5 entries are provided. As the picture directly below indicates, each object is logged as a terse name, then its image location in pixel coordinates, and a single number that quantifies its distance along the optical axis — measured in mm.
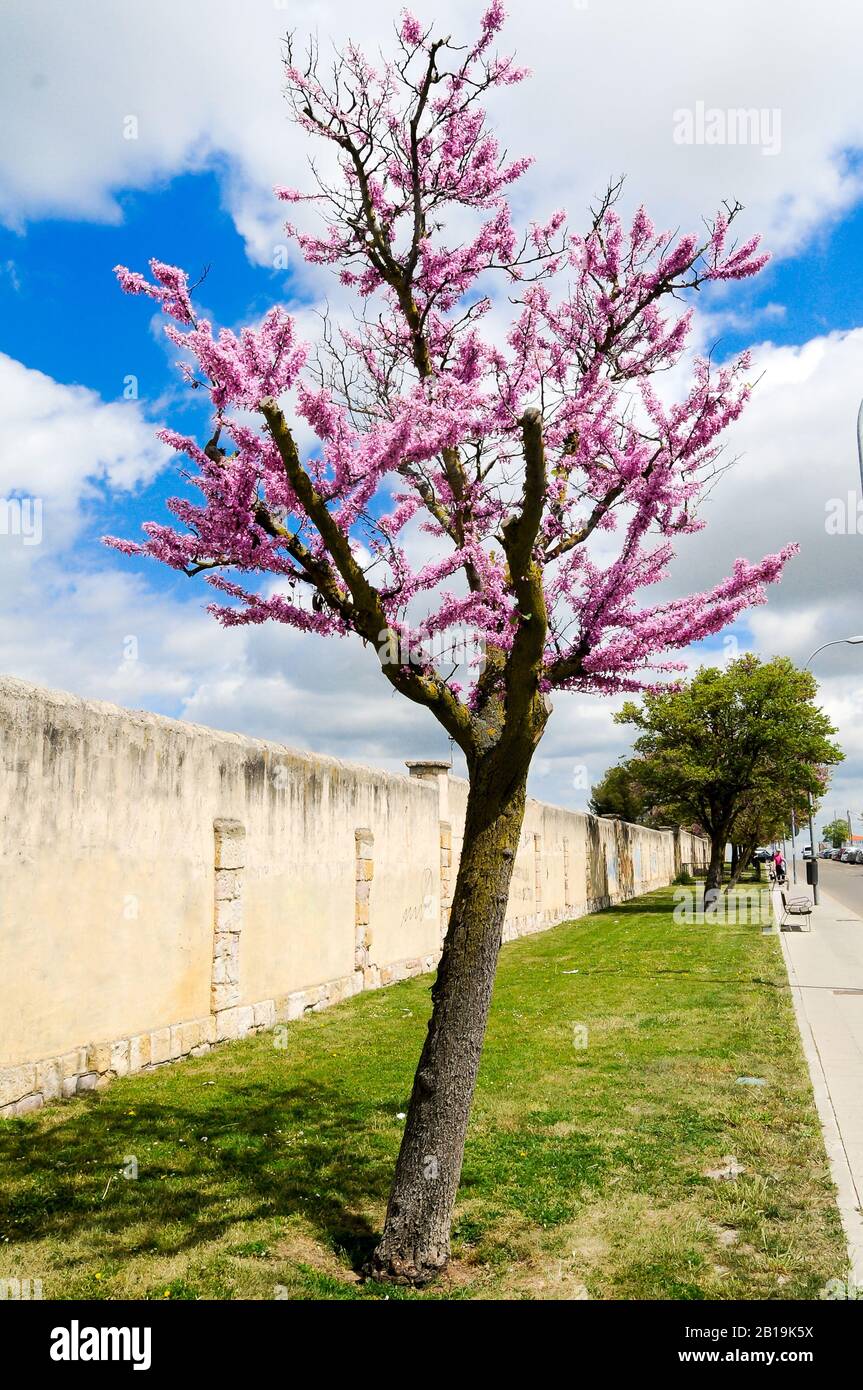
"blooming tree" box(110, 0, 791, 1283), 4434
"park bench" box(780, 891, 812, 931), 19312
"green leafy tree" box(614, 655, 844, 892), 27781
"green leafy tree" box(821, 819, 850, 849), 173062
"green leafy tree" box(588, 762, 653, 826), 57622
